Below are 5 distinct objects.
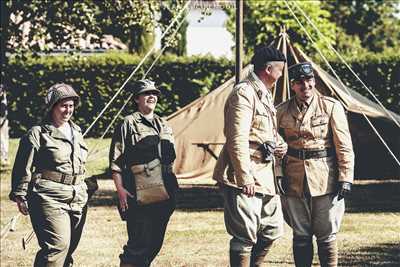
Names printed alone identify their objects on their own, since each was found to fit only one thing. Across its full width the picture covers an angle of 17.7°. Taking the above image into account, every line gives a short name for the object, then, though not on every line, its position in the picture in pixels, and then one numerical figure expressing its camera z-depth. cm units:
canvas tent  2001
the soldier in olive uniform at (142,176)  1018
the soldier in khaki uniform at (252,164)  945
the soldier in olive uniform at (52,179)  976
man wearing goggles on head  1005
